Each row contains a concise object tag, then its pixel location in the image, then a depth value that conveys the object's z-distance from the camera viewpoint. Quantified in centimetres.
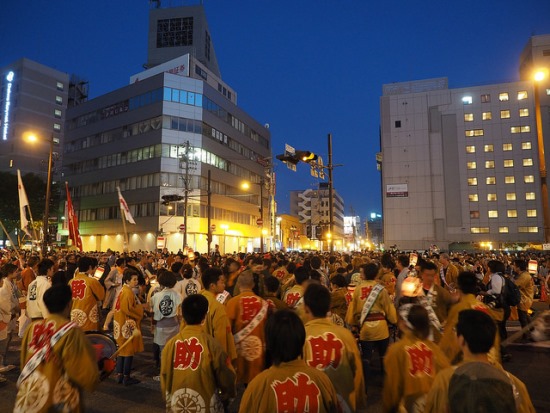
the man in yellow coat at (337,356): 352
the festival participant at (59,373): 321
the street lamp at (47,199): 1870
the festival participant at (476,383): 219
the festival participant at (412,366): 342
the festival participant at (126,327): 661
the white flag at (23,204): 1708
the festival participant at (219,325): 471
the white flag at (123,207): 2314
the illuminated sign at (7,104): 7087
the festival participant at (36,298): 729
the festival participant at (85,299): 694
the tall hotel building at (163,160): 4547
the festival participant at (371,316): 596
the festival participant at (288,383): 251
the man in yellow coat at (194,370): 349
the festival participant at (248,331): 516
